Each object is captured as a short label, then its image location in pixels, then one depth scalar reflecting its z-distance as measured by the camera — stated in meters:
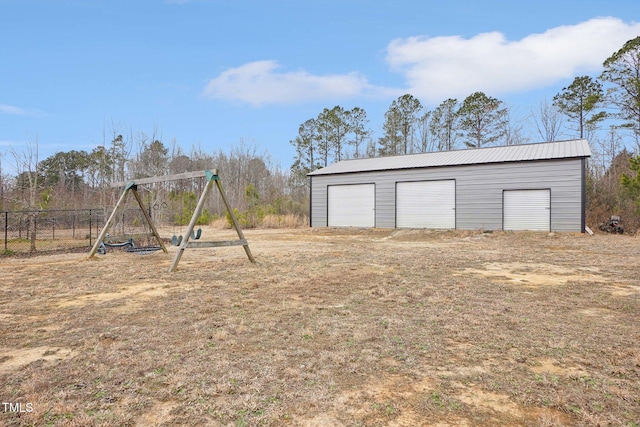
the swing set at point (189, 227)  6.44
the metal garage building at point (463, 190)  13.41
